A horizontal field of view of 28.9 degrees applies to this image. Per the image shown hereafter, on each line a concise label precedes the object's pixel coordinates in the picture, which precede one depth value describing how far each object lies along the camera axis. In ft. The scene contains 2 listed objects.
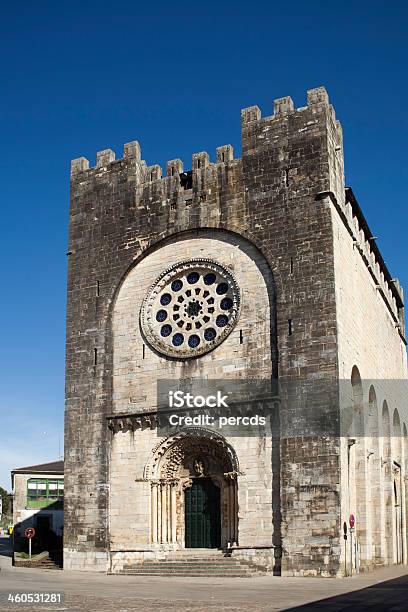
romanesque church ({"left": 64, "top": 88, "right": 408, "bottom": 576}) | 71.82
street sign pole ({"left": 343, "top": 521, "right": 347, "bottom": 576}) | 68.49
